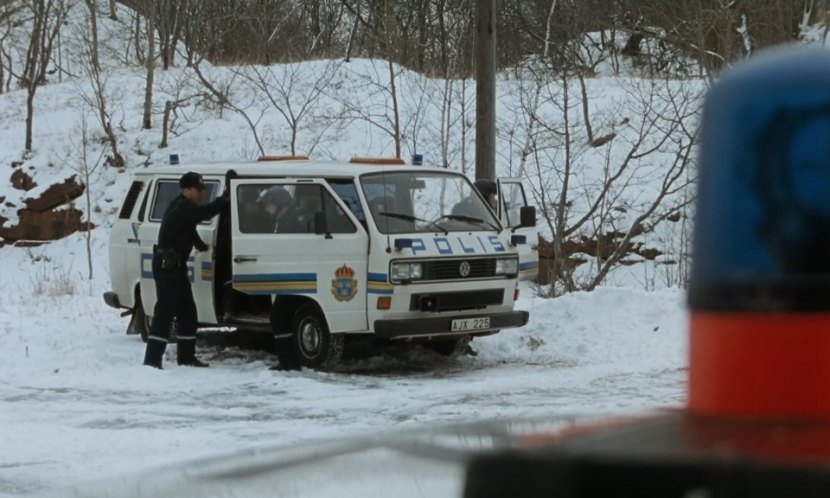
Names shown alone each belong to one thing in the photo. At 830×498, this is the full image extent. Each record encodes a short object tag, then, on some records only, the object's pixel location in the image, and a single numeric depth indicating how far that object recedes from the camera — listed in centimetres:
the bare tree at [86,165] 3341
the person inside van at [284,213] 1291
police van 1257
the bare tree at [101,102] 3553
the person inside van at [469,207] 1336
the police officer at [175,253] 1282
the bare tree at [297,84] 3612
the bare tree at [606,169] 2356
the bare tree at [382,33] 2880
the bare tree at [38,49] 3659
